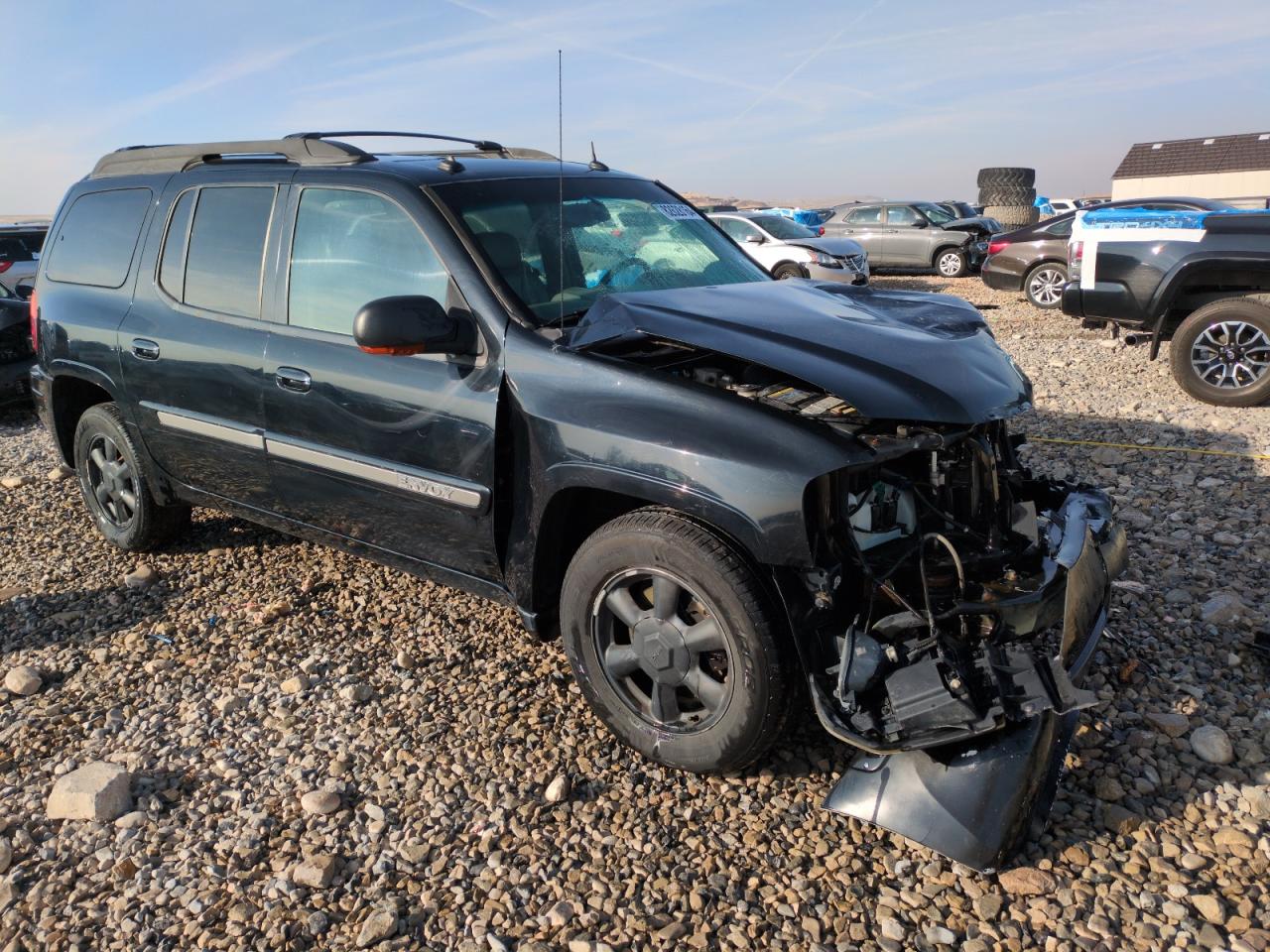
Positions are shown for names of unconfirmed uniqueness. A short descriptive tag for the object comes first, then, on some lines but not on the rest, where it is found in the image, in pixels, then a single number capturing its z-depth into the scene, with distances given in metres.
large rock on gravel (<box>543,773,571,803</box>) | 2.95
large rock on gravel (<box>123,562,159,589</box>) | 4.69
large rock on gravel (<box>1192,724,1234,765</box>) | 3.02
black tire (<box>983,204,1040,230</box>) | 28.83
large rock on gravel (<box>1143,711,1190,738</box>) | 3.16
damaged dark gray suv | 2.61
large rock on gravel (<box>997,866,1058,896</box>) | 2.51
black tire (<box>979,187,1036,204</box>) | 29.57
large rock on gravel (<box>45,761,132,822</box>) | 2.94
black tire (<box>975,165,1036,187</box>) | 29.56
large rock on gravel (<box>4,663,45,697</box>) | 3.70
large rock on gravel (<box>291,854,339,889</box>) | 2.63
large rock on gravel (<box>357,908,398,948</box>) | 2.43
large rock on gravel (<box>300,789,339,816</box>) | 2.94
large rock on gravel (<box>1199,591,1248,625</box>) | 3.88
